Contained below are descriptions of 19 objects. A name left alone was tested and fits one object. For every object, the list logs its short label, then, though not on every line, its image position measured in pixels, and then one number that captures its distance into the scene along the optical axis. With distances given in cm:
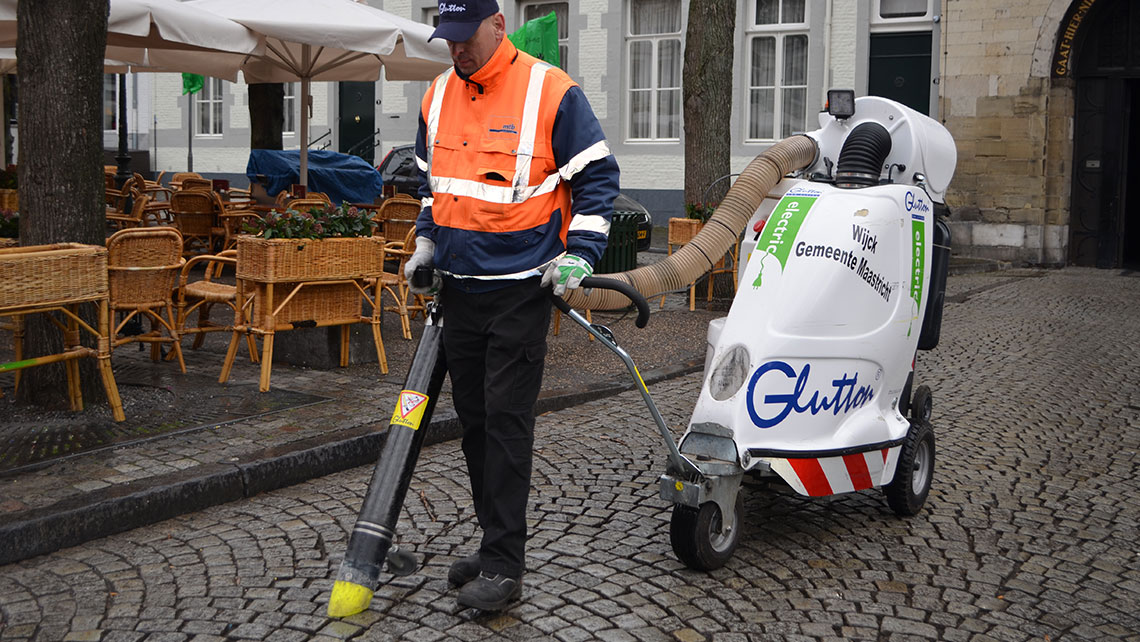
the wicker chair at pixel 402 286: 858
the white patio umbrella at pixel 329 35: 1048
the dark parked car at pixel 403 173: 1880
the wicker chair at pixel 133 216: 1119
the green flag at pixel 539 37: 1559
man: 379
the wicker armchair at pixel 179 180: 1576
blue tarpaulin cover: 1494
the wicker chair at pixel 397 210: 1028
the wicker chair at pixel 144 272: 680
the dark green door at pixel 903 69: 1958
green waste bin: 1059
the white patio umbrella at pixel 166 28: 960
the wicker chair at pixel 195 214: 1195
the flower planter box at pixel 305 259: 688
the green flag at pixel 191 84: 2091
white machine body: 432
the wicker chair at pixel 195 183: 1414
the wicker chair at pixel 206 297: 752
